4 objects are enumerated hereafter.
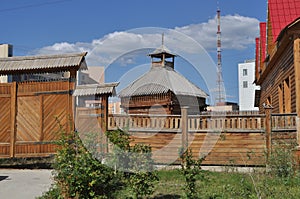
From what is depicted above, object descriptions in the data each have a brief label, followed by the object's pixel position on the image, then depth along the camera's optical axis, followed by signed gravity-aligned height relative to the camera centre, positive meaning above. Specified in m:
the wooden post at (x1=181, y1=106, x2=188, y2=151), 10.81 -0.28
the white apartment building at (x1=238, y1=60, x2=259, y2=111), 58.03 +5.89
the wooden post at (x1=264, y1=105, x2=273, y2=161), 9.96 -0.28
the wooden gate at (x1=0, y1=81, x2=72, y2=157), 9.86 +0.05
